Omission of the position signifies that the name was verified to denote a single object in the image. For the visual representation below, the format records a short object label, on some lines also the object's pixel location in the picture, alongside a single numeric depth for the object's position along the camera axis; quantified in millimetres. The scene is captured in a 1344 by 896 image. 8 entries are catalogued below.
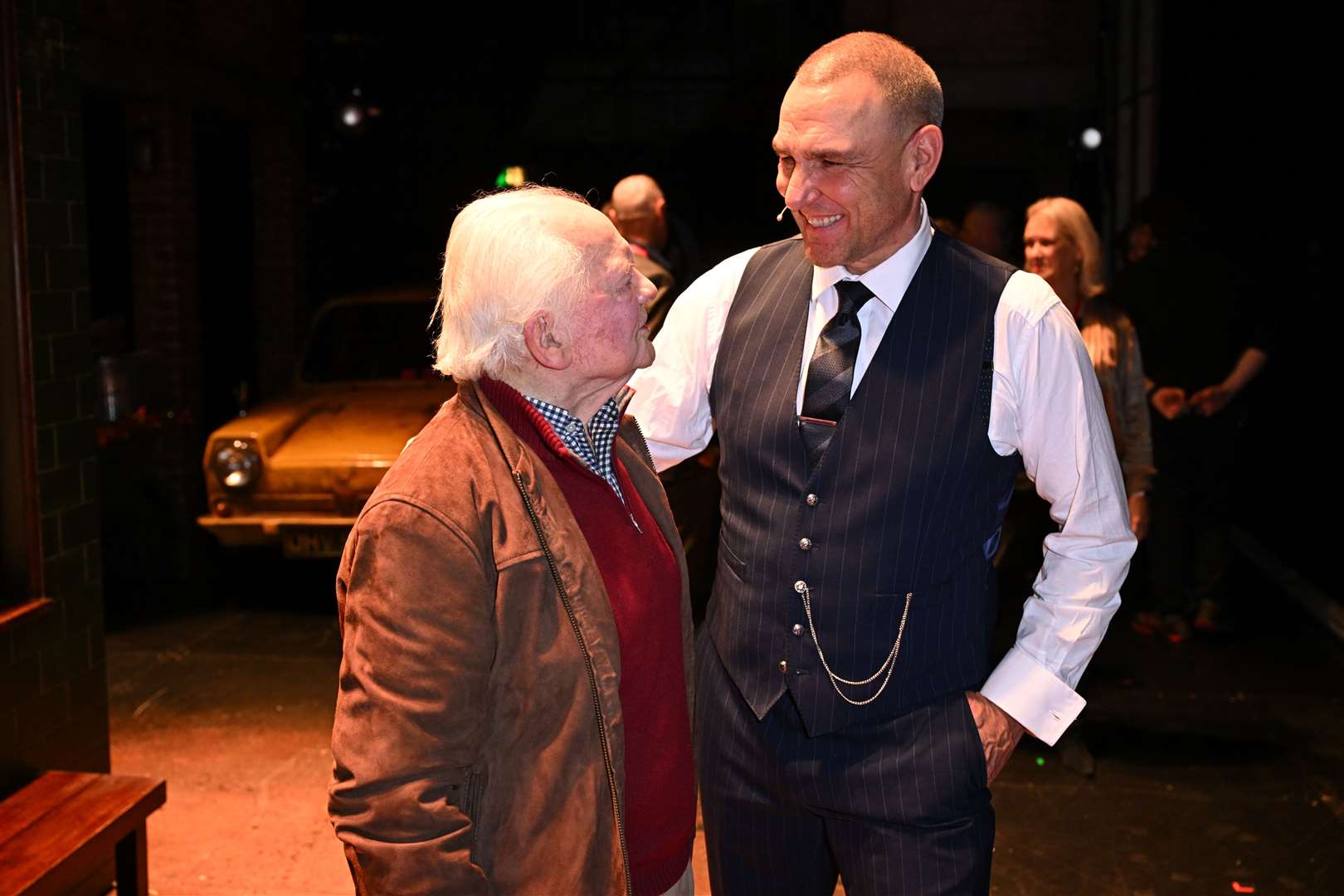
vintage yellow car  6664
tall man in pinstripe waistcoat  2250
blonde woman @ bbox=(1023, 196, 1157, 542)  4727
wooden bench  3167
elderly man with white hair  1766
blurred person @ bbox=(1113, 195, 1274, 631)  6570
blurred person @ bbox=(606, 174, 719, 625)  5449
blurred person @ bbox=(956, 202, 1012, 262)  5891
